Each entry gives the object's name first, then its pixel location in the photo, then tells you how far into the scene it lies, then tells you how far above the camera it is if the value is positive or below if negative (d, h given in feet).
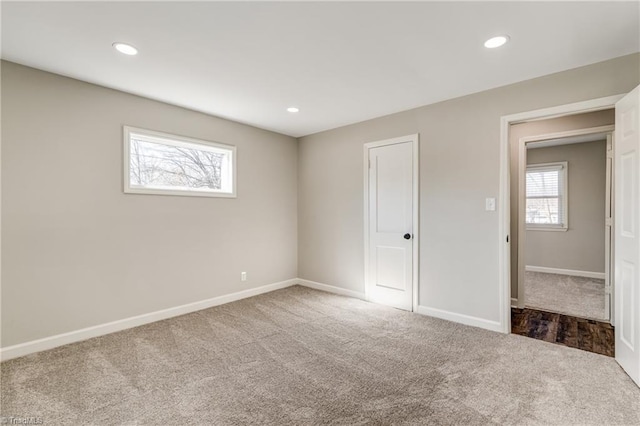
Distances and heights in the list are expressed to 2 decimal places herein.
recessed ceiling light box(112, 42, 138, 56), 7.58 +4.17
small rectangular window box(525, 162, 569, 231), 19.27 +0.94
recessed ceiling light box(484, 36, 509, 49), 7.39 +4.22
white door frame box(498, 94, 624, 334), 10.21 -0.68
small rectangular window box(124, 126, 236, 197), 11.10 +1.88
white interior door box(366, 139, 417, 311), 12.64 -0.56
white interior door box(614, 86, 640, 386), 7.16 -0.59
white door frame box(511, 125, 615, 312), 13.12 +0.48
